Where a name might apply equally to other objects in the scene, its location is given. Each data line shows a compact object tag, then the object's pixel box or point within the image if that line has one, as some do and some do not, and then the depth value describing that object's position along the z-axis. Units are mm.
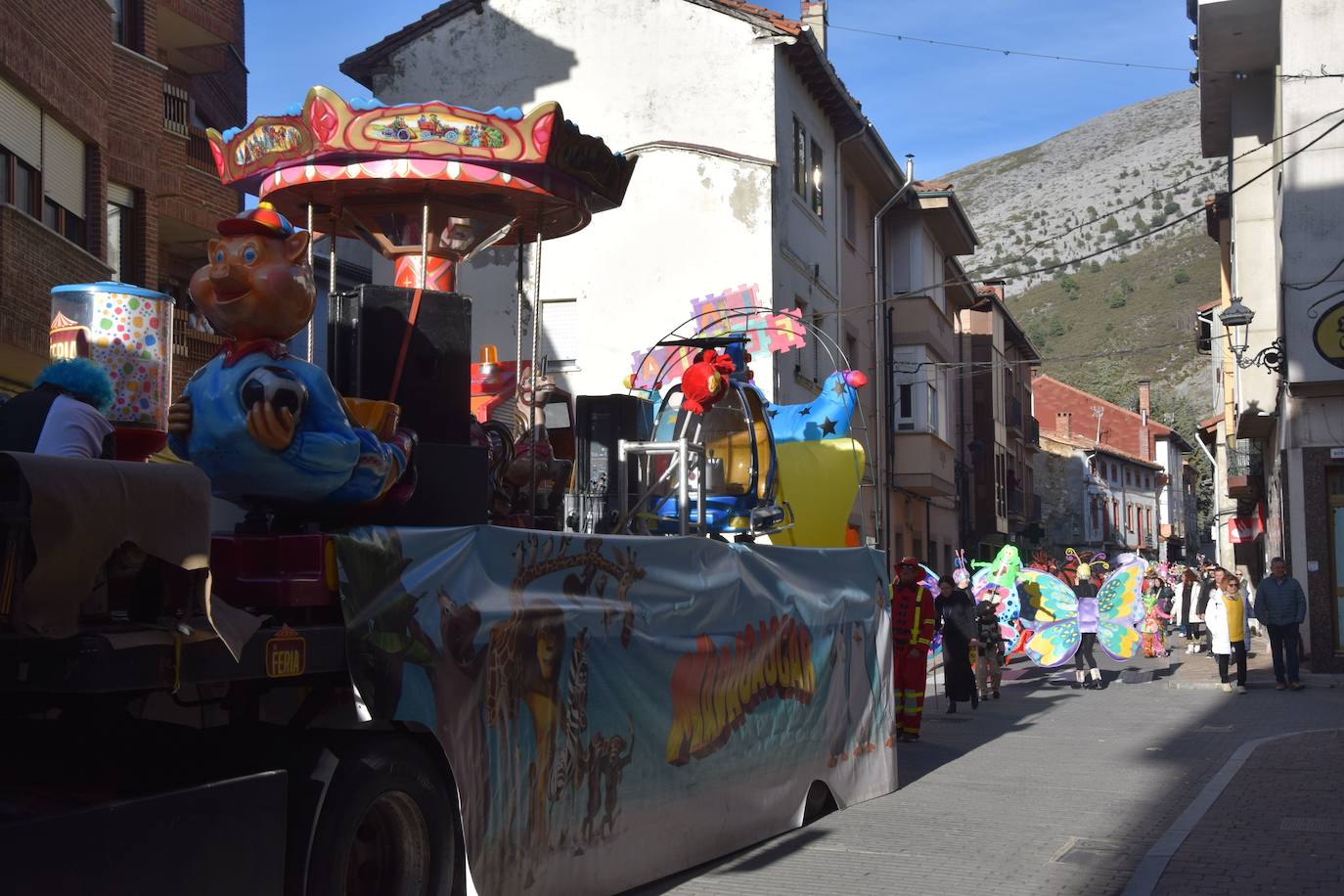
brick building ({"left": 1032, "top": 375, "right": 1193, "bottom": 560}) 78562
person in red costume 14820
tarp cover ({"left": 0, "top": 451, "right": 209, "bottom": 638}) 4418
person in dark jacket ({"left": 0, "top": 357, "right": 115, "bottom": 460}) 5762
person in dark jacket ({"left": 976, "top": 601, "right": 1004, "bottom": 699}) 20062
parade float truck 4742
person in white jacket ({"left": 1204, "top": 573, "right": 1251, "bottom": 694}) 20812
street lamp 23391
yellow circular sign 22391
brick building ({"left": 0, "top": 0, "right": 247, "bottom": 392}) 16125
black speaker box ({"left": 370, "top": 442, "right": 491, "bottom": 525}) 6727
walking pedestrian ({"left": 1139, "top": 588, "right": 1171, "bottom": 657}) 27797
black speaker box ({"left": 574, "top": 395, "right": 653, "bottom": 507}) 10836
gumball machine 7195
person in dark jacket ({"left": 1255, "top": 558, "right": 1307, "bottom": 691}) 20219
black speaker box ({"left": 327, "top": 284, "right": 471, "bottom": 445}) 7559
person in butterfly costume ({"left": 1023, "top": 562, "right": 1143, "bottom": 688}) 22188
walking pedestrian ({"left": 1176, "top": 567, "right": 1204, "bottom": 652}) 30906
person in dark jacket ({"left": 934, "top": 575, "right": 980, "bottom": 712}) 17938
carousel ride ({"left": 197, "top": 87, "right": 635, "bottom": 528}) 8773
